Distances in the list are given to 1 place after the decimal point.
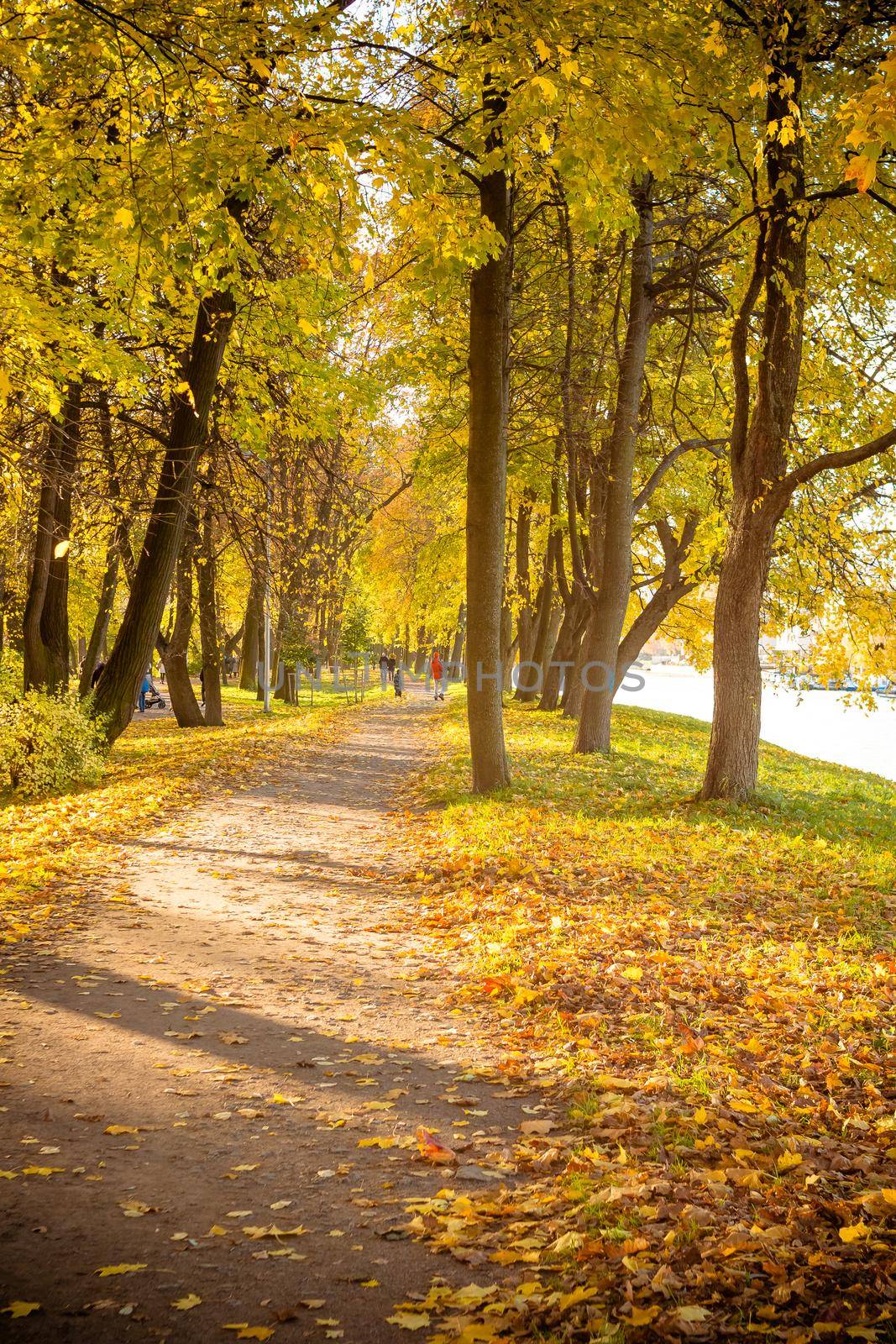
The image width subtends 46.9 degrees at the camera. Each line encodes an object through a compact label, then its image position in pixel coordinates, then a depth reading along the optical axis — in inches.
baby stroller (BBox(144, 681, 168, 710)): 1471.5
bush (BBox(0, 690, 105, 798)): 494.9
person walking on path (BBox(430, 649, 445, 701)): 1428.4
